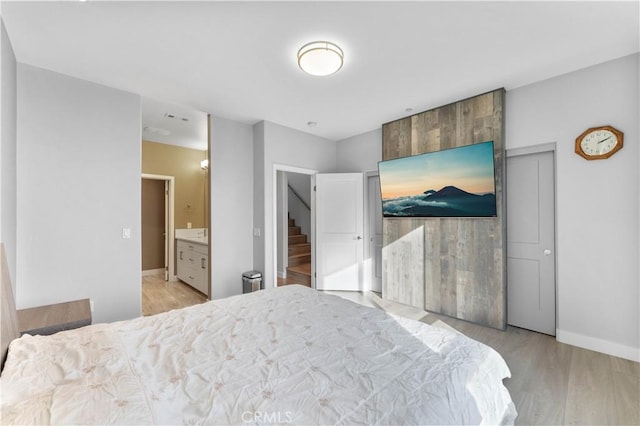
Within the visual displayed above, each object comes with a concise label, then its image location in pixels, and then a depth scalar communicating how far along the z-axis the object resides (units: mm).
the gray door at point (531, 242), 2873
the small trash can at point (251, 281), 3766
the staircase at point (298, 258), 5296
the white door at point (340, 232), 4477
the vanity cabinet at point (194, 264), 4121
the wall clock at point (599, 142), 2391
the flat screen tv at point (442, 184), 3041
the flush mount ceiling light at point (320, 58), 2154
